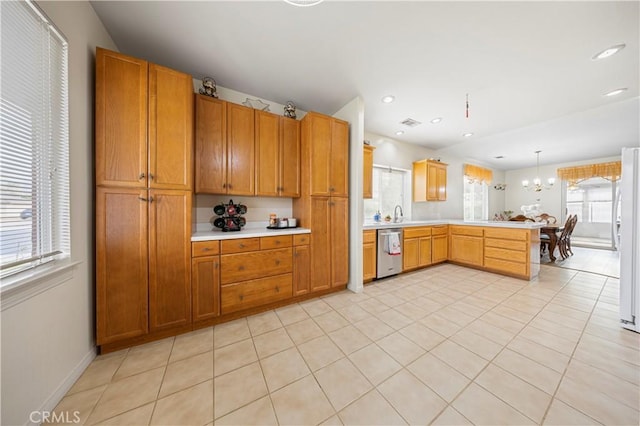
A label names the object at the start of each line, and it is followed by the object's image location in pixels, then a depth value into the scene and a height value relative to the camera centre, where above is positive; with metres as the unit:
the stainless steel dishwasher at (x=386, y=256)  3.30 -0.74
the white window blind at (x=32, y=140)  0.98 +0.39
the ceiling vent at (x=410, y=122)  3.54 +1.61
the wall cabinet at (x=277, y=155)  2.54 +0.73
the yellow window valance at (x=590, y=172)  5.84 +1.24
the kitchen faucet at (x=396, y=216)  4.26 -0.09
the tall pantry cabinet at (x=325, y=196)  2.62 +0.20
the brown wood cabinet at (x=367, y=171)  3.62 +0.74
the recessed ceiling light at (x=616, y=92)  2.58 +1.57
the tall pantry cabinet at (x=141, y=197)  1.59 +0.12
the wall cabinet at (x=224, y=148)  2.22 +0.73
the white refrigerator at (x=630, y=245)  1.95 -0.33
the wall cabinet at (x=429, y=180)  4.46 +0.71
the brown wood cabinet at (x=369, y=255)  3.13 -0.68
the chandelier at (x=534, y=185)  6.91 +0.93
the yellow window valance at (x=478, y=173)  5.80 +1.17
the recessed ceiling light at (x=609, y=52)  1.92 +1.58
